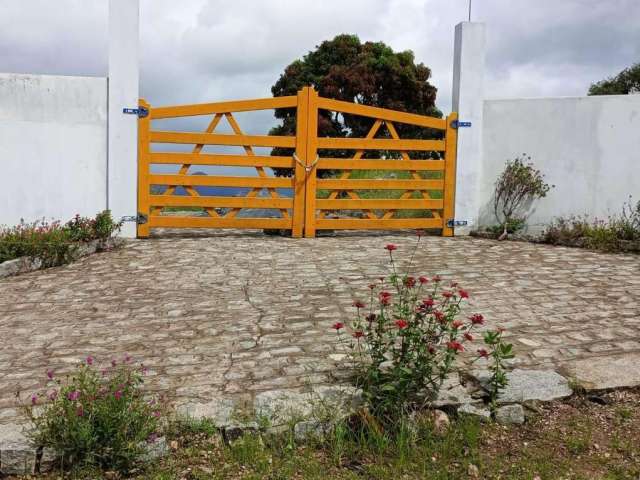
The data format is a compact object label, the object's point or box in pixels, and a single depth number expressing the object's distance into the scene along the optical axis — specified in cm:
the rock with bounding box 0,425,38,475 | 303
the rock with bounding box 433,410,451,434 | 341
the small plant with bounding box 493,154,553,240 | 1021
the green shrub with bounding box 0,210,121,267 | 761
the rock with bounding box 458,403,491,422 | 352
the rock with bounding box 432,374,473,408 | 355
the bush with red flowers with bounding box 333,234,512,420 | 340
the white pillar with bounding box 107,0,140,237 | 925
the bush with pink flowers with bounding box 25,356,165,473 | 302
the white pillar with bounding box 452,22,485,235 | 1038
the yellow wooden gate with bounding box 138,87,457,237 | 952
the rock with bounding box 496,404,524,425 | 356
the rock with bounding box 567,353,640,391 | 394
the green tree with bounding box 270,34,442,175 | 2573
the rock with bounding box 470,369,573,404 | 370
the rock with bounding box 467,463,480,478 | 309
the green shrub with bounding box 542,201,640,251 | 923
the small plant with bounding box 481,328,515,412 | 354
